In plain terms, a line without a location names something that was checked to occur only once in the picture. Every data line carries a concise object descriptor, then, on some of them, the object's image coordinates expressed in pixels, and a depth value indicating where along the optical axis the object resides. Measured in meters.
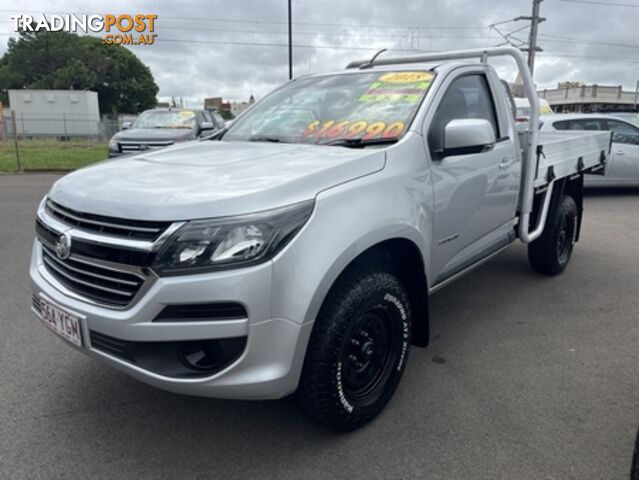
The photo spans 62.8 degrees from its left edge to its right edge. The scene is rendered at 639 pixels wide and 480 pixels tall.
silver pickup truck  1.98
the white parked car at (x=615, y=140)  9.84
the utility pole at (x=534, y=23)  28.06
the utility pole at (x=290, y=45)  21.21
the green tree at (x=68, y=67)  59.94
